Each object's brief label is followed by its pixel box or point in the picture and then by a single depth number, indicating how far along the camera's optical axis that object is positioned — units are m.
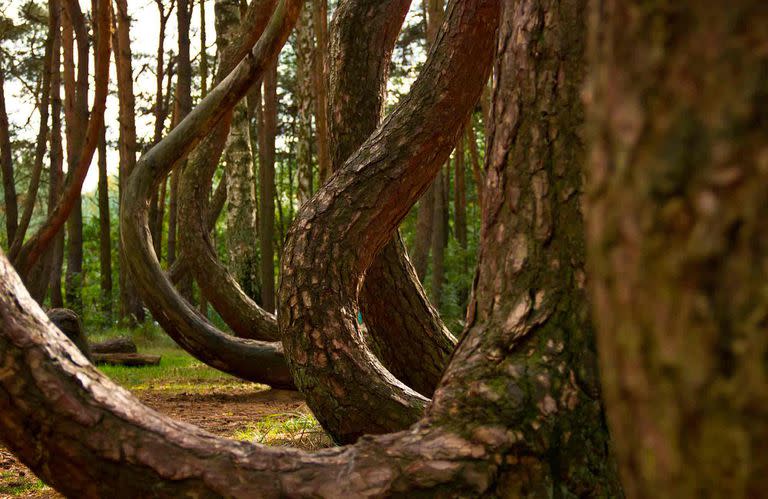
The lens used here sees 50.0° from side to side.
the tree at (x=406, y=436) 1.85
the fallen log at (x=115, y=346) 9.91
